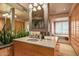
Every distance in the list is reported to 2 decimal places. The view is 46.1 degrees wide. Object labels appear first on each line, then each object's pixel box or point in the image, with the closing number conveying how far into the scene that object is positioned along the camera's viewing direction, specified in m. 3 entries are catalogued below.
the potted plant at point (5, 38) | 1.66
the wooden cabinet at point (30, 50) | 1.49
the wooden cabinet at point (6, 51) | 1.63
